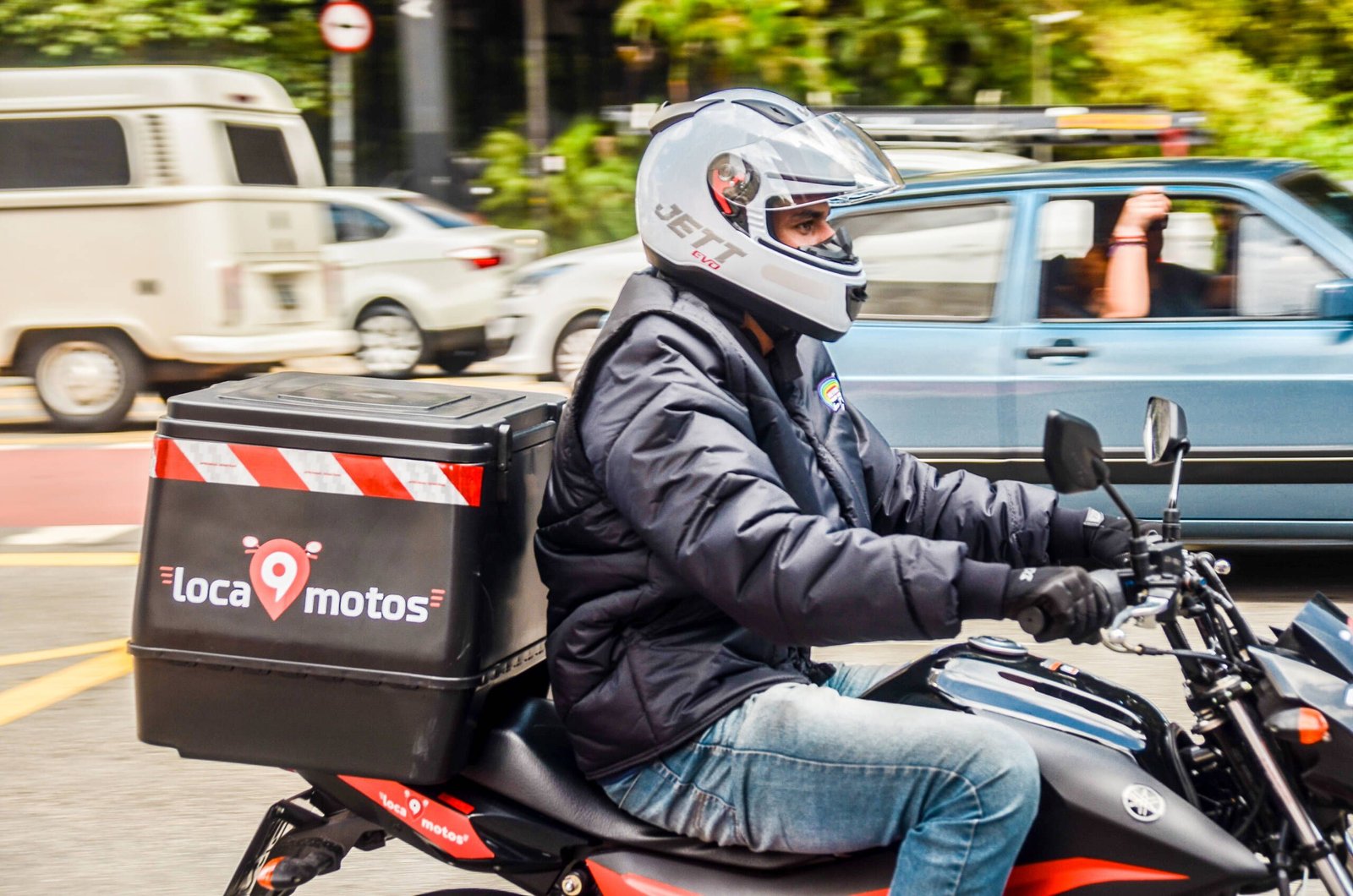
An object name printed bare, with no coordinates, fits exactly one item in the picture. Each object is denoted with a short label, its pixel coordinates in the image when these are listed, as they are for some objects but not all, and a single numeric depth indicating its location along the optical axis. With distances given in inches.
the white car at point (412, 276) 524.7
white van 461.4
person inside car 246.8
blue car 240.5
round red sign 556.4
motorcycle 88.0
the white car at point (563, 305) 465.7
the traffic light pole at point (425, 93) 592.1
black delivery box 97.0
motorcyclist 89.4
